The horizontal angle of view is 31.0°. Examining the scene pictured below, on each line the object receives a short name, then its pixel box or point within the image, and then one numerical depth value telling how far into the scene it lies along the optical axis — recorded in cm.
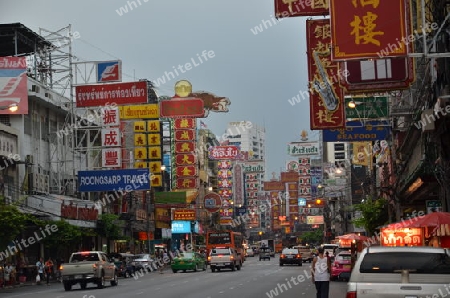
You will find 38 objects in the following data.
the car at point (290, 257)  6844
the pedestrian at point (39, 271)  4781
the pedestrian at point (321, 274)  2166
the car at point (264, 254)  9968
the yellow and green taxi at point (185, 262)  6022
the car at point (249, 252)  12940
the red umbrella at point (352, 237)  4790
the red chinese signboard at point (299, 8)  3083
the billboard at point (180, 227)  10681
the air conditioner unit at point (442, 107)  2379
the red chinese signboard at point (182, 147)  8081
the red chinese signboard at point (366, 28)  1908
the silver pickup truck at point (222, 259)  5744
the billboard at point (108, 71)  5753
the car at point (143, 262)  6225
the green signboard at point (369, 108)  3835
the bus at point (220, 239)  7081
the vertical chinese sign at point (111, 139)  5631
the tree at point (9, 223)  4109
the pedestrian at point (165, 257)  7238
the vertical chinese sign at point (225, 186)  13562
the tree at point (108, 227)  6662
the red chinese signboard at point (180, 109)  7906
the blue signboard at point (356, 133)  3788
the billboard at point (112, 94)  5472
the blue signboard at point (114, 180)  5469
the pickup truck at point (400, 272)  1182
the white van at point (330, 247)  5494
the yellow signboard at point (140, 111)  6372
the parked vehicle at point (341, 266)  3909
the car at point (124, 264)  5453
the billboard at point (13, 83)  5056
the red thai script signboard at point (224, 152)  13548
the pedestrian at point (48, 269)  4816
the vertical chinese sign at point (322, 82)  3167
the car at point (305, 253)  8062
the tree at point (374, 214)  5616
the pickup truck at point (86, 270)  3700
